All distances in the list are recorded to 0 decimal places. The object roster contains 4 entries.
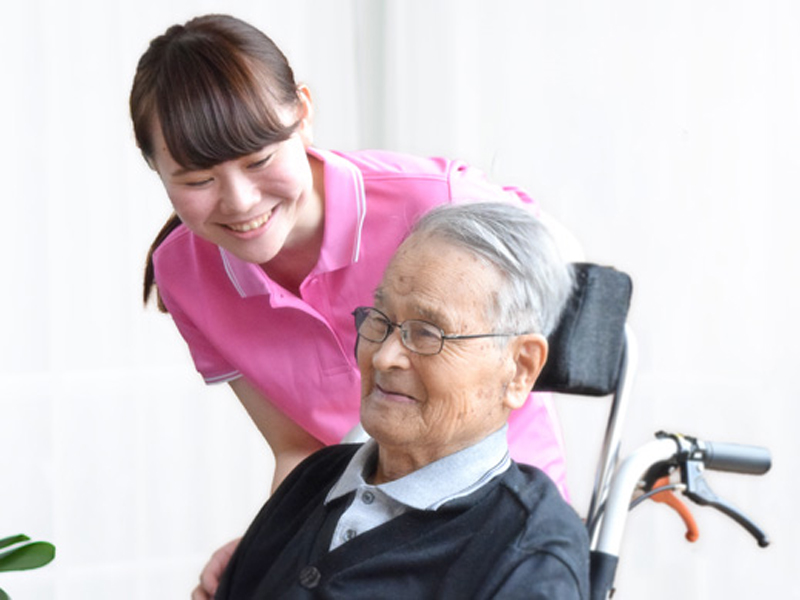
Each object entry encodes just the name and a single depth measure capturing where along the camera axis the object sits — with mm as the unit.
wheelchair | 1873
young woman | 1826
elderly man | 1731
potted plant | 1891
